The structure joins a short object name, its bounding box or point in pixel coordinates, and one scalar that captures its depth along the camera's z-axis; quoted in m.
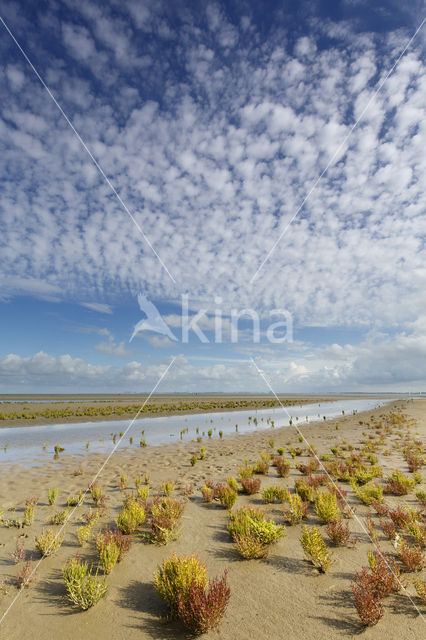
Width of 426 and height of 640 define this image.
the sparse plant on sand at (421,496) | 9.71
